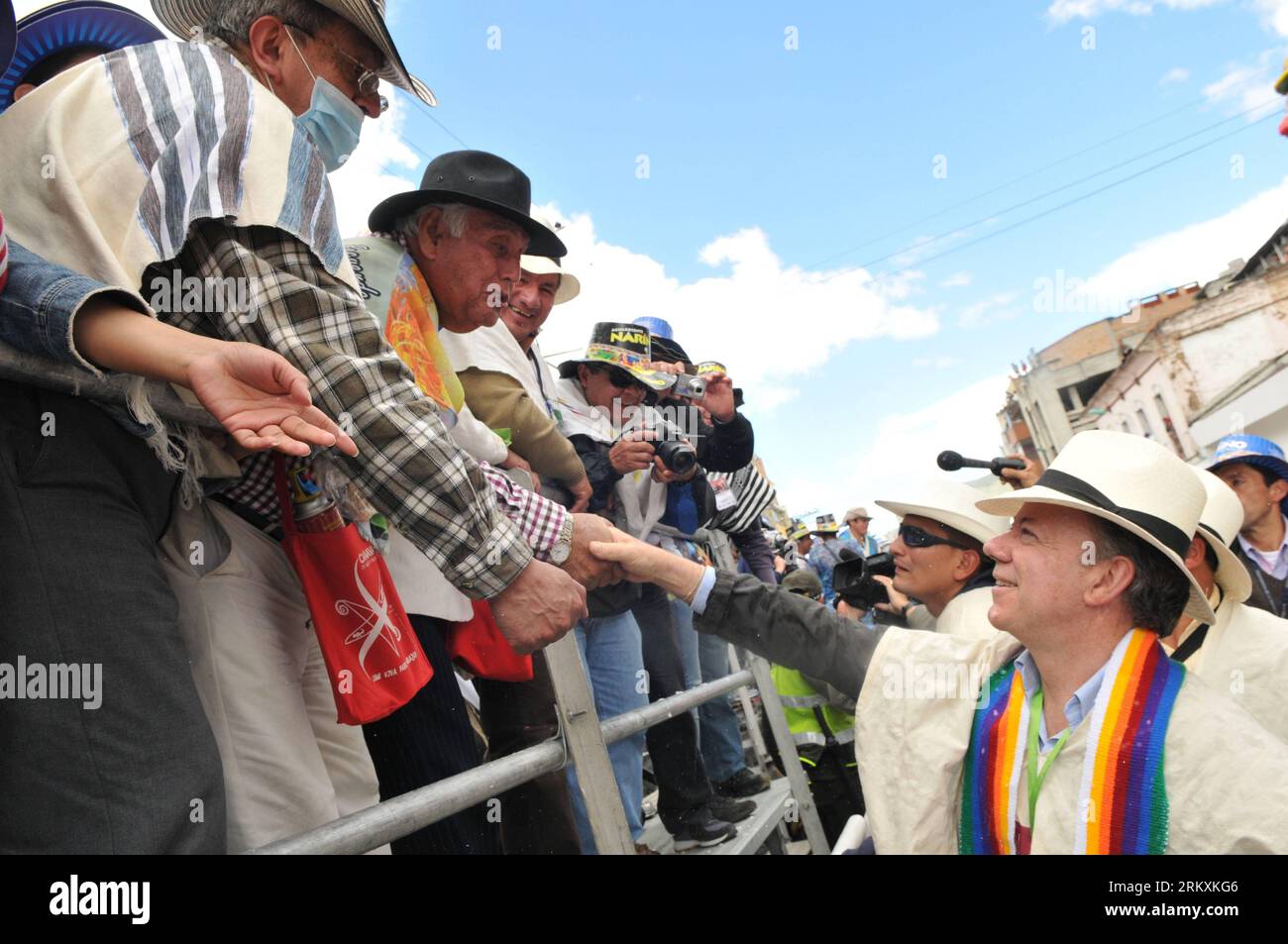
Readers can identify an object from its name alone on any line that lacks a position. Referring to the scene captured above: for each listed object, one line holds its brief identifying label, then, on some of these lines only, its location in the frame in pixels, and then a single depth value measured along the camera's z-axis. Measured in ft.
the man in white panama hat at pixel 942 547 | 11.53
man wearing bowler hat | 6.53
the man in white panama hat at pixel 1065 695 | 5.65
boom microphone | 11.44
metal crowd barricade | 3.55
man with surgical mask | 3.37
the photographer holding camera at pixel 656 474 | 10.75
